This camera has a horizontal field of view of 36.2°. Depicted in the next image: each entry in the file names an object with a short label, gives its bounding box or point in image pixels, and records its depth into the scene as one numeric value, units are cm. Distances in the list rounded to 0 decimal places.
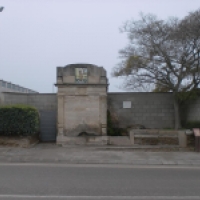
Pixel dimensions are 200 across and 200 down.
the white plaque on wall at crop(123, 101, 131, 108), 1513
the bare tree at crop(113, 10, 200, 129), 1397
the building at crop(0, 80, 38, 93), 2806
